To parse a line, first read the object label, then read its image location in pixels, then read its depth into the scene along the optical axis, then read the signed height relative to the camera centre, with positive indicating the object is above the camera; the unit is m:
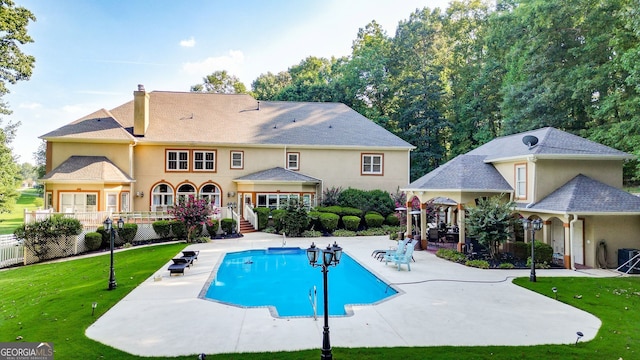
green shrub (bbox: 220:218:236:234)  21.39 -2.39
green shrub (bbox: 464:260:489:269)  13.79 -3.10
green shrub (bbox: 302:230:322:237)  21.78 -2.97
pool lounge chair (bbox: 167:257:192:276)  12.25 -2.88
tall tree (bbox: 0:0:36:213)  20.12 +8.66
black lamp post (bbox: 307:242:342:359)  5.79 -1.36
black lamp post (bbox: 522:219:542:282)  11.53 -1.38
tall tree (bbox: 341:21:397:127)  38.75 +11.59
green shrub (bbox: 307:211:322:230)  22.56 -2.19
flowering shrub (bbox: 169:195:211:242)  19.33 -1.53
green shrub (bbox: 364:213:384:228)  23.80 -2.30
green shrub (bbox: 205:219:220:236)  20.93 -2.48
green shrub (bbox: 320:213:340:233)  22.50 -2.25
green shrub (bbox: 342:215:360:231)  22.92 -2.36
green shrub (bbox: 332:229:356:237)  22.27 -3.01
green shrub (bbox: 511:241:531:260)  14.70 -2.70
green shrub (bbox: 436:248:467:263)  15.03 -3.07
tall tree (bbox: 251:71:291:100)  47.81 +15.14
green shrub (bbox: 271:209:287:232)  21.98 -2.03
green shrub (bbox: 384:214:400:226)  24.66 -2.38
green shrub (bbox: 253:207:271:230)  23.25 -2.13
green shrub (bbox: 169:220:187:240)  20.31 -2.45
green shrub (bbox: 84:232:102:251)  17.78 -2.82
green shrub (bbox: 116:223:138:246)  19.06 -2.64
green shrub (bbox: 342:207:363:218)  23.91 -1.76
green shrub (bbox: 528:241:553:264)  14.07 -2.76
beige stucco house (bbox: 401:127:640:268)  13.81 -0.10
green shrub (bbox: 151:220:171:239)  20.19 -2.44
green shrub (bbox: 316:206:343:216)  23.64 -1.61
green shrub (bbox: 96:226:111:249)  18.58 -2.71
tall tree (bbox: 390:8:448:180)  36.97 +11.19
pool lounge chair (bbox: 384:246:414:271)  13.20 -2.79
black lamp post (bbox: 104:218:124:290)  10.66 -2.54
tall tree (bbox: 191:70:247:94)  48.03 +14.23
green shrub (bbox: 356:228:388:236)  22.83 -3.02
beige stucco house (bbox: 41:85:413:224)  22.70 +2.29
